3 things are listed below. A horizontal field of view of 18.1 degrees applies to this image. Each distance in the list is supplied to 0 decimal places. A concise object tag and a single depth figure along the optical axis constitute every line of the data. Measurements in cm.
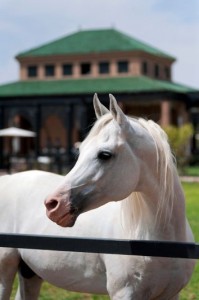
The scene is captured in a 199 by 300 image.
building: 4478
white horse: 318
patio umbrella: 3750
